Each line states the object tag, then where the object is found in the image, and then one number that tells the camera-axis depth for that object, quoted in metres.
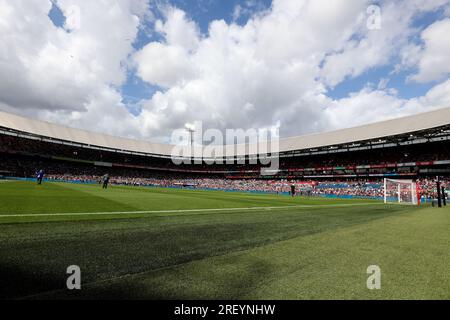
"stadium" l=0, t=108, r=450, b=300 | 2.58
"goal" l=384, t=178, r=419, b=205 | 25.56
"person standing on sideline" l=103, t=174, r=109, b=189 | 27.51
